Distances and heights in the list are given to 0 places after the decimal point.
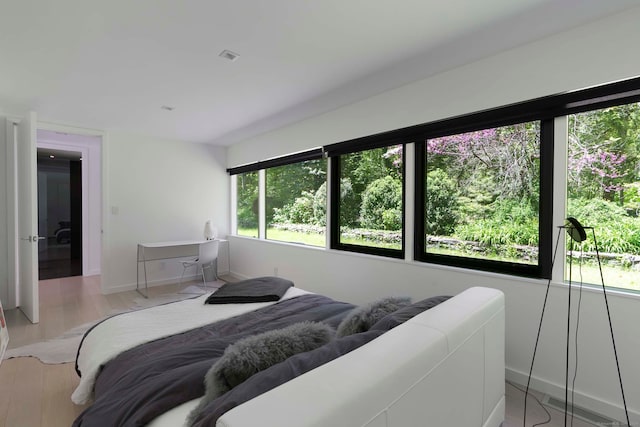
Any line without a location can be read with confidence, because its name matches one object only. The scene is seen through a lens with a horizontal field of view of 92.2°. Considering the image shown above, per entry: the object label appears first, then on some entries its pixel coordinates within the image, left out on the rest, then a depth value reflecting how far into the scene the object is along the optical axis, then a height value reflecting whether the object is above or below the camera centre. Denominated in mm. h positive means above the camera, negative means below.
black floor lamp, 1586 -608
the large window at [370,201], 3020 +101
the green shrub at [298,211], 4102 -16
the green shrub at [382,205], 3023 +53
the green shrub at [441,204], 2611 +55
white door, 3285 -60
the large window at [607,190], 1837 +129
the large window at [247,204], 5129 +104
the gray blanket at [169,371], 1109 -689
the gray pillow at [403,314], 1335 -481
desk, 4551 -642
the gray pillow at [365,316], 1490 -525
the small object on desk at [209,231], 5055 -351
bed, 768 -621
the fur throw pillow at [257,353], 1069 -550
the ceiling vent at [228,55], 2291 +1173
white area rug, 2545 -1222
